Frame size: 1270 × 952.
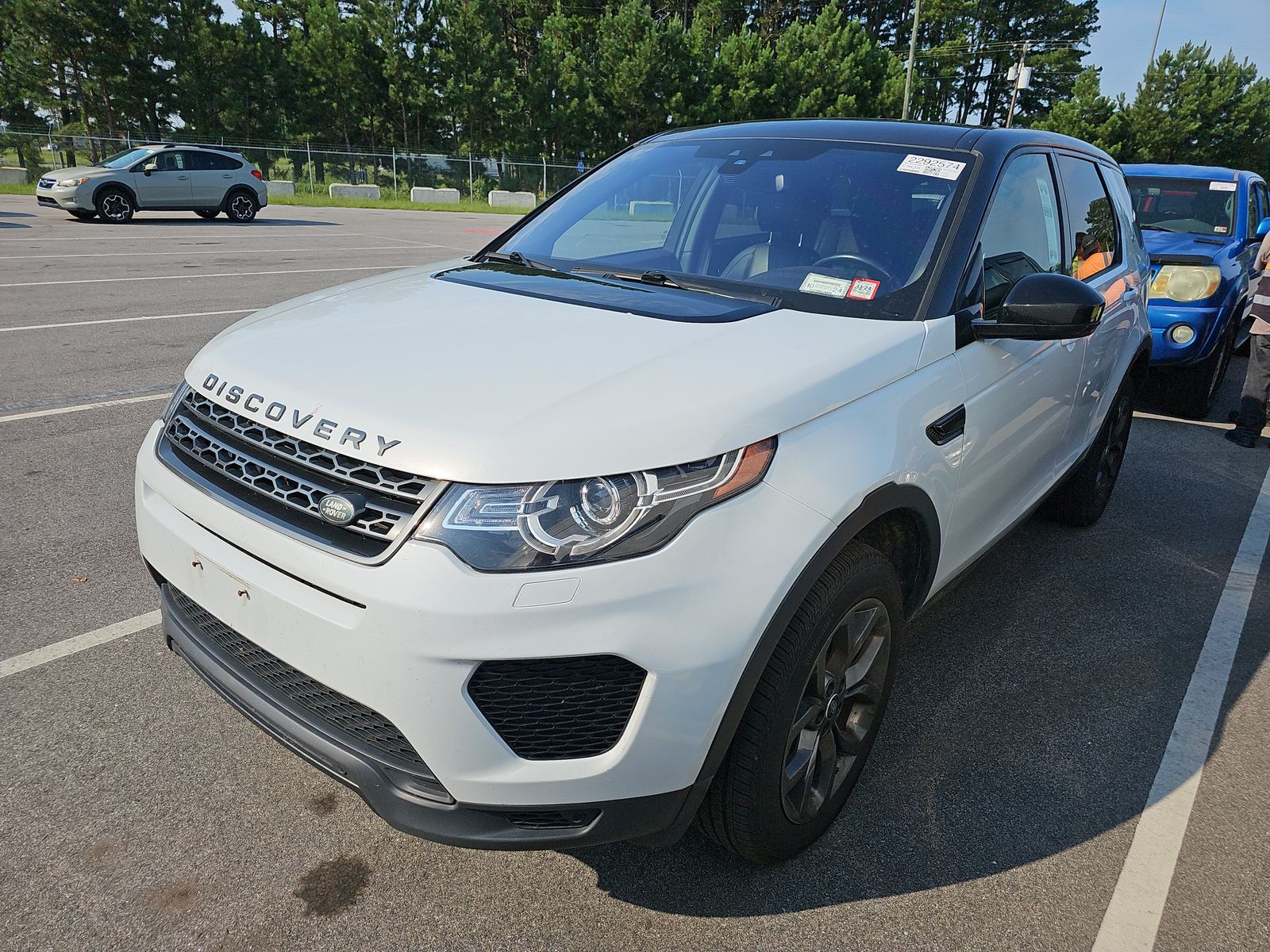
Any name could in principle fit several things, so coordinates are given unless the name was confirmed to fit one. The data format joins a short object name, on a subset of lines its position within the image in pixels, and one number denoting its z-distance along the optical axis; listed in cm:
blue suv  660
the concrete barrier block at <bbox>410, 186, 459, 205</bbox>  3589
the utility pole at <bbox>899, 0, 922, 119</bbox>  3456
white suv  173
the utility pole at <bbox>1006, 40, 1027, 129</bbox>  3992
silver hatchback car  1778
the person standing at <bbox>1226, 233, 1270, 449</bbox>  611
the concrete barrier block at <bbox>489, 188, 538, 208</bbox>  3691
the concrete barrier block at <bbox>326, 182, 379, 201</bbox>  3419
